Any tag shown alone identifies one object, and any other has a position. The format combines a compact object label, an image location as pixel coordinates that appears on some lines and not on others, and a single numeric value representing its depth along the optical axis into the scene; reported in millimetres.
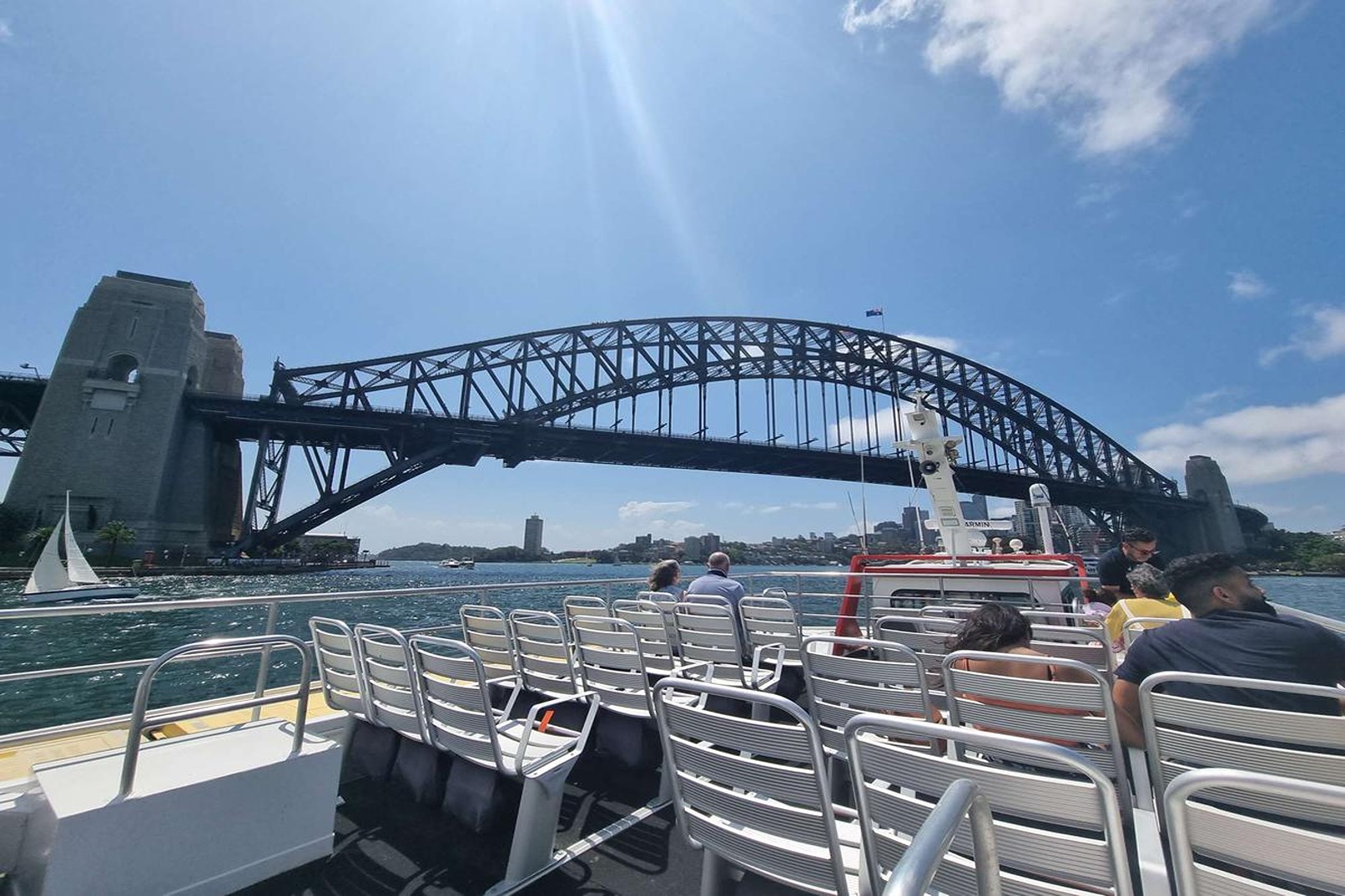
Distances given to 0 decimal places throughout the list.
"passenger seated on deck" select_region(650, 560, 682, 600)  5070
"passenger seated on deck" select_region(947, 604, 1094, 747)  1883
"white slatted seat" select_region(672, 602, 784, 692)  3111
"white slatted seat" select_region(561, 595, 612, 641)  3438
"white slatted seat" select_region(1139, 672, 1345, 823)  1161
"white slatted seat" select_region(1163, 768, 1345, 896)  704
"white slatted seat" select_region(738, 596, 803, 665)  3590
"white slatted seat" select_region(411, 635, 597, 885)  1968
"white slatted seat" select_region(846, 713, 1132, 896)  881
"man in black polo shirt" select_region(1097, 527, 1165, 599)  4125
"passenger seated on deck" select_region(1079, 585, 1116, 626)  4686
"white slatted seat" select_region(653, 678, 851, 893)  1206
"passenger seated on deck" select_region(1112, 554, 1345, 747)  1622
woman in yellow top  3074
